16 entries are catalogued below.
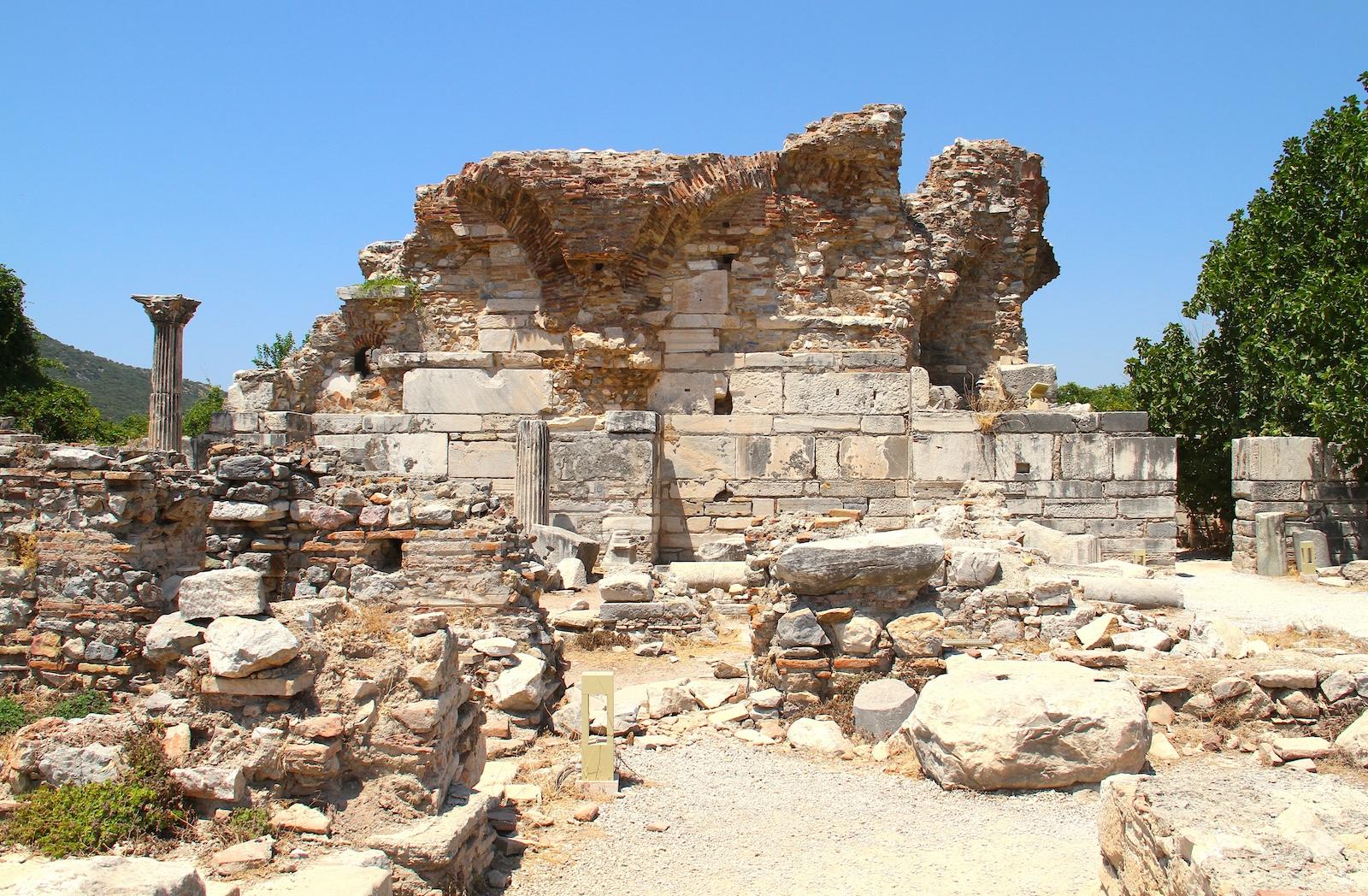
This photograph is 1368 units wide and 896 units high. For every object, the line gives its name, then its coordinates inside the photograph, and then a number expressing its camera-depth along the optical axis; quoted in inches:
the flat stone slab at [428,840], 157.2
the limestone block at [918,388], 511.5
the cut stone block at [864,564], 275.3
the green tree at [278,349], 1327.9
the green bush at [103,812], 145.1
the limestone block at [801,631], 275.4
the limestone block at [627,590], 383.2
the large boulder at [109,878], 117.6
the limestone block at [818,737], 252.2
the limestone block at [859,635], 274.2
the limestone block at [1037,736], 215.3
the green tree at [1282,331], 543.2
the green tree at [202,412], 1195.9
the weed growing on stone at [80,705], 196.5
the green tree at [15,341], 1007.6
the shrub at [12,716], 187.1
